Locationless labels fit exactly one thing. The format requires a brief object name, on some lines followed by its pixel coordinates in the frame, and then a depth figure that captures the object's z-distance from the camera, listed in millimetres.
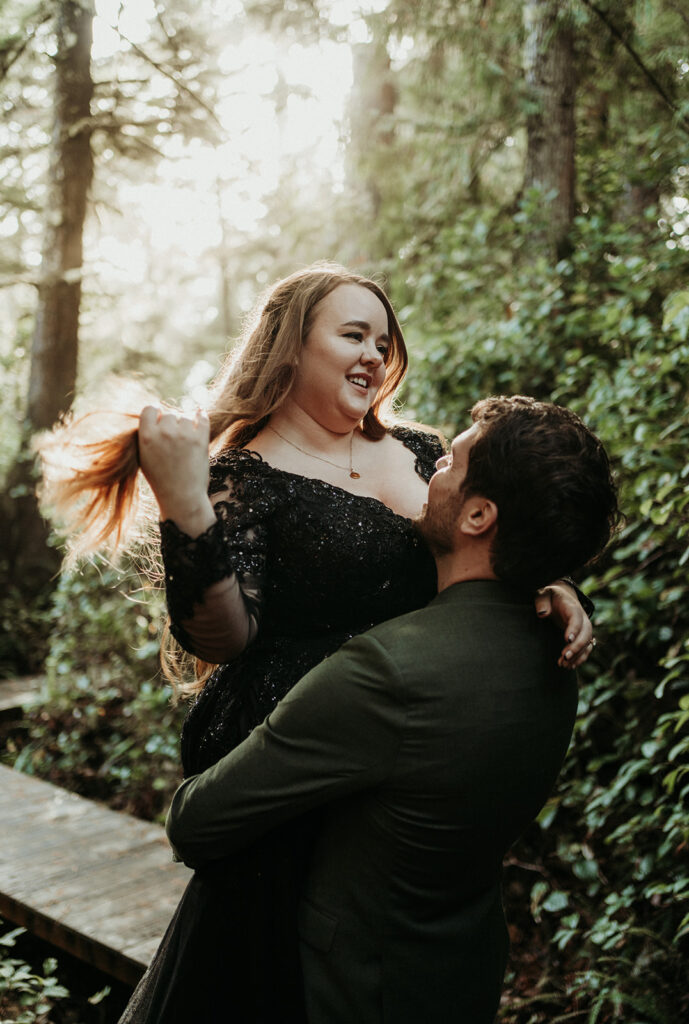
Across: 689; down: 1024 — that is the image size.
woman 1533
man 1410
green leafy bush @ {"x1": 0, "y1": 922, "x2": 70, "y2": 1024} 2707
